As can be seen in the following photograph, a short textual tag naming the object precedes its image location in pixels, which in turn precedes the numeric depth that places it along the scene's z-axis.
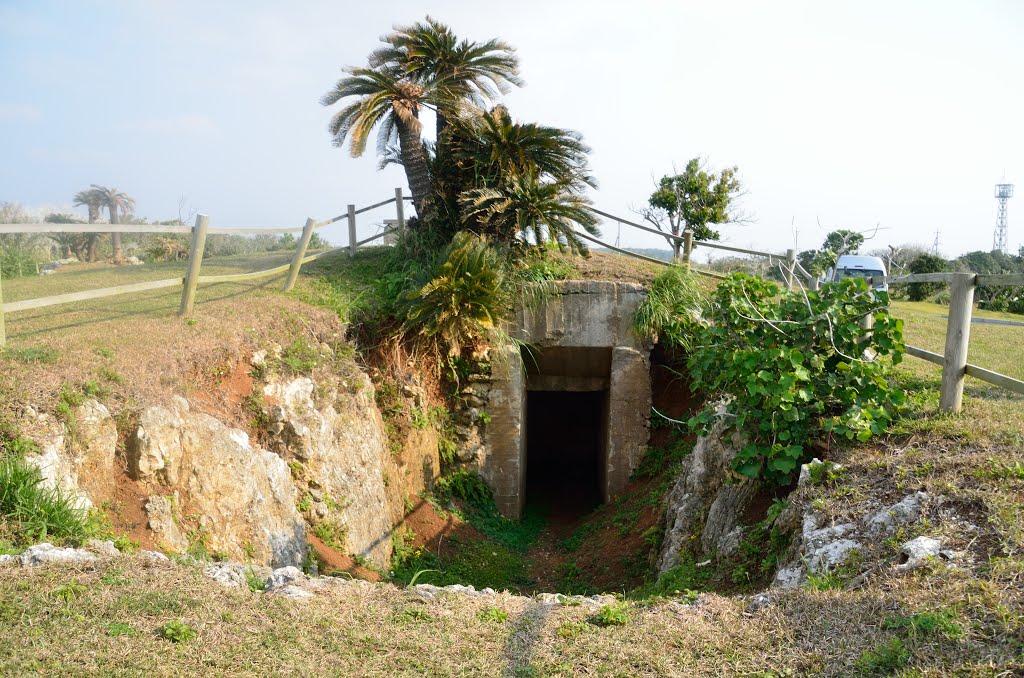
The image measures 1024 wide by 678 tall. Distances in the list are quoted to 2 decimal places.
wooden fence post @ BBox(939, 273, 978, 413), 5.51
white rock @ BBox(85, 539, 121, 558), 4.03
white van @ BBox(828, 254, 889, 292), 16.65
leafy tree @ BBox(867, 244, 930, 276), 22.93
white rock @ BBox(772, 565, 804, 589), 4.37
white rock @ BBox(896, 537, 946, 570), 3.84
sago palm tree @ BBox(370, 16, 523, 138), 11.52
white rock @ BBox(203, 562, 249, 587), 3.98
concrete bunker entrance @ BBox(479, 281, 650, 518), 10.44
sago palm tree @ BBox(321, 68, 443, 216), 11.15
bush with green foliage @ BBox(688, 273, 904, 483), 5.38
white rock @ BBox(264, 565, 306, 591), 4.09
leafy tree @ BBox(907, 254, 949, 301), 22.25
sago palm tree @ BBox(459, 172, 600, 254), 10.19
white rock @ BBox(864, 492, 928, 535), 4.29
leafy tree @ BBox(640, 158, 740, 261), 17.69
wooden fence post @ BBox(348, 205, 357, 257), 12.18
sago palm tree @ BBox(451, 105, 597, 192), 10.41
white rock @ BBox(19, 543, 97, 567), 3.76
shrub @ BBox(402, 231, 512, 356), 9.18
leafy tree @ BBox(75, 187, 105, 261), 19.62
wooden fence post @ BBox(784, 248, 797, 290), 10.03
